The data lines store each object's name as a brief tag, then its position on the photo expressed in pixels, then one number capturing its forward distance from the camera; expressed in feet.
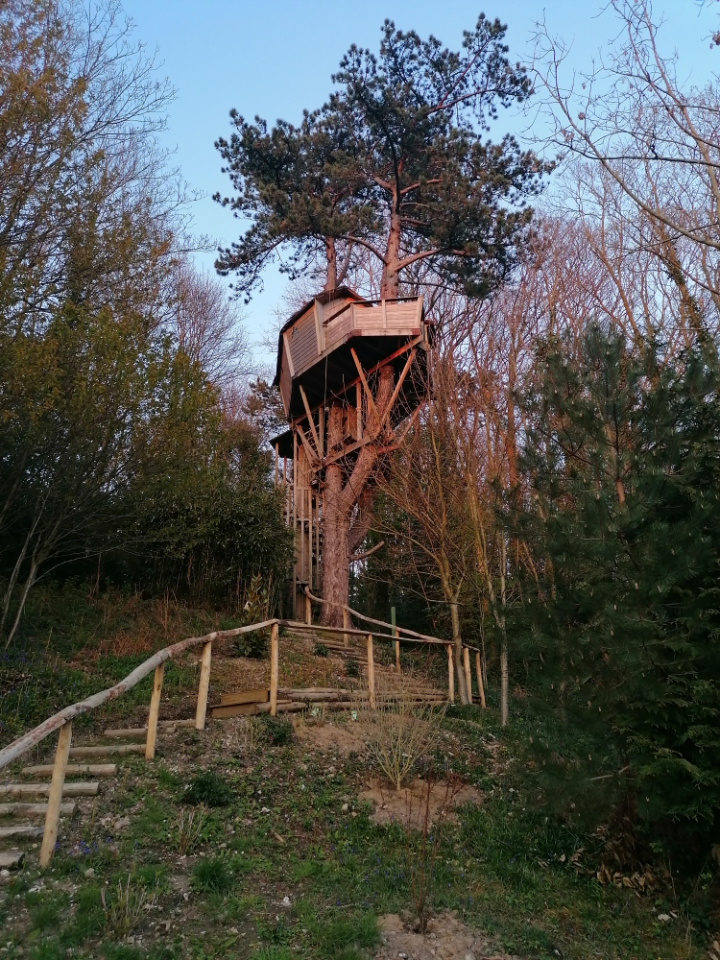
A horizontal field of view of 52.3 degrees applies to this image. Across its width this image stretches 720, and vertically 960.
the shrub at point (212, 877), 14.88
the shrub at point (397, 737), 23.16
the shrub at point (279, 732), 24.48
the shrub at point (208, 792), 19.03
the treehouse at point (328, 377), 57.41
